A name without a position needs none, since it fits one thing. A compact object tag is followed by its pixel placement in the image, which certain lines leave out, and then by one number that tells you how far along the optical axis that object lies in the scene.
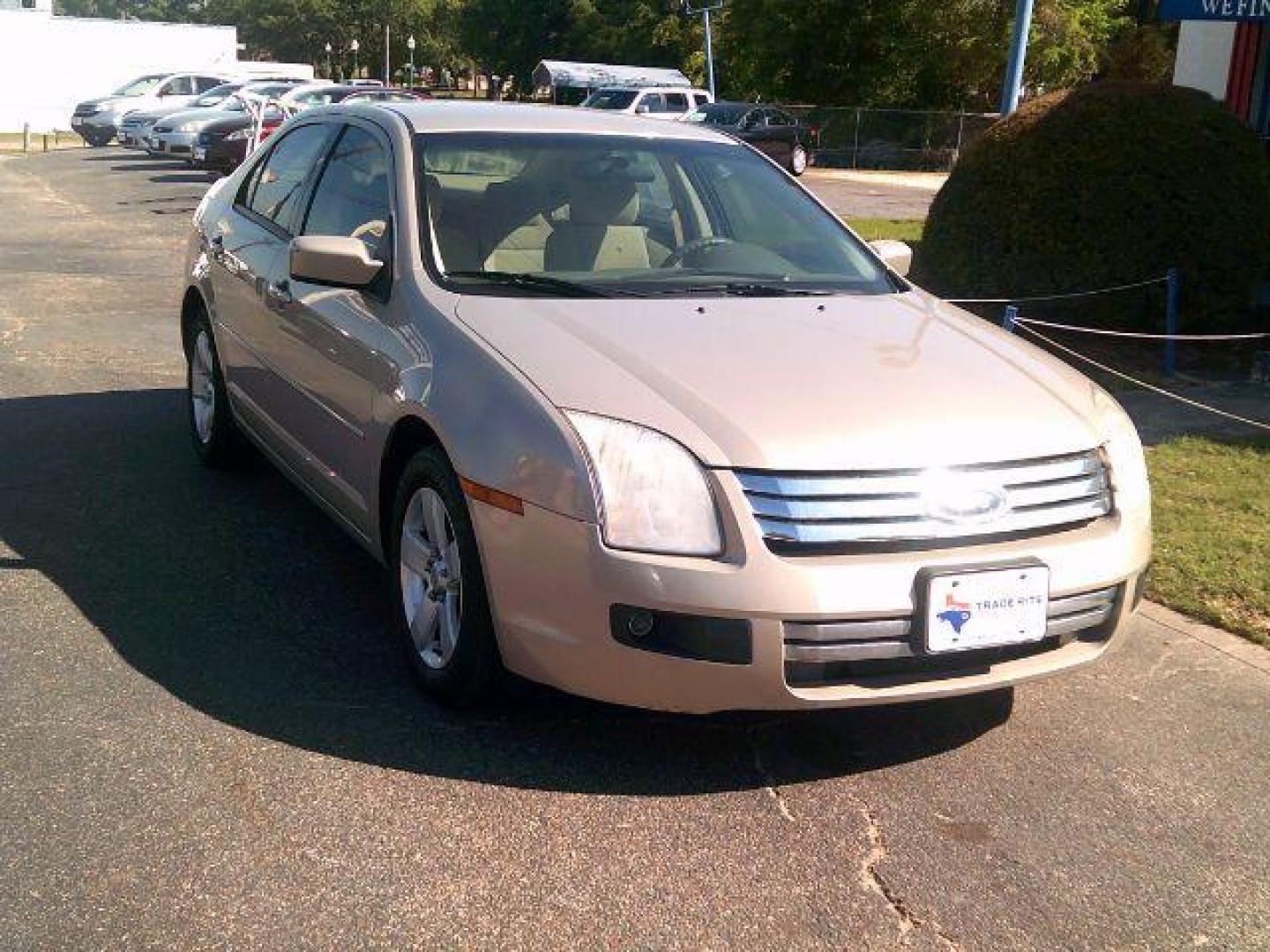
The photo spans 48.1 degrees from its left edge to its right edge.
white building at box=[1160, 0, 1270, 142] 15.23
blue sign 11.89
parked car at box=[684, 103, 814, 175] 32.41
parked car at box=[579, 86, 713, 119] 33.62
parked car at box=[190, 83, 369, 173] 22.53
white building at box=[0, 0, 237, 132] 49.00
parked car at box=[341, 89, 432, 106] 22.86
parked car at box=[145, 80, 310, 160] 25.84
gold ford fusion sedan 3.43
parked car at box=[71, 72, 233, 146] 33.16
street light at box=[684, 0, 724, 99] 43.43
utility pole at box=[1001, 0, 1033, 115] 14.49
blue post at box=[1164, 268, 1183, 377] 9.49
